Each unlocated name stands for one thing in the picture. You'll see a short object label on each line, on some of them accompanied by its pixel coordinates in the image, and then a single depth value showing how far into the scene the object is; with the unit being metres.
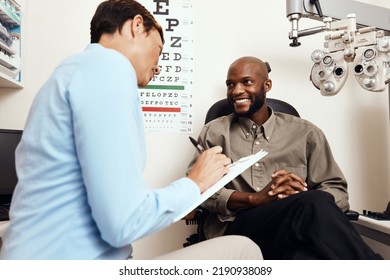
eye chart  1.72
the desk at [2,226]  1.05
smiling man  0.91
